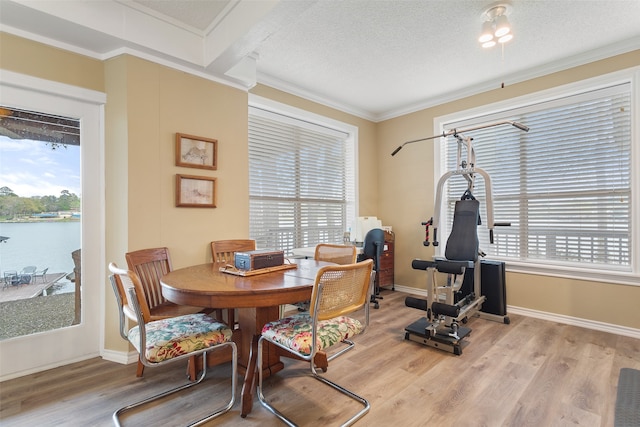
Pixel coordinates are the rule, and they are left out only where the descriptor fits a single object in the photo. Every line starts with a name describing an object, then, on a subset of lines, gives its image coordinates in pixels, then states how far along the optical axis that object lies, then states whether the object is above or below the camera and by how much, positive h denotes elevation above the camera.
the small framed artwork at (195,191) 2.68 +0.23
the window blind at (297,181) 3.63 +0.45
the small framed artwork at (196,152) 2.69 +0.59
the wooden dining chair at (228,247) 2.83 -0.31
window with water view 2.19 -0.03
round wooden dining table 1.55 -0.40
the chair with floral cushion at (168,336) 1.49 -0.65
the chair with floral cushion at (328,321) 1.53 -0.64
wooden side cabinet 4.41 -0.73
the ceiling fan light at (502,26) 2.30 +1.42
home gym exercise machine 2.70 -0.64
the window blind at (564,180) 3.04 +0.35
